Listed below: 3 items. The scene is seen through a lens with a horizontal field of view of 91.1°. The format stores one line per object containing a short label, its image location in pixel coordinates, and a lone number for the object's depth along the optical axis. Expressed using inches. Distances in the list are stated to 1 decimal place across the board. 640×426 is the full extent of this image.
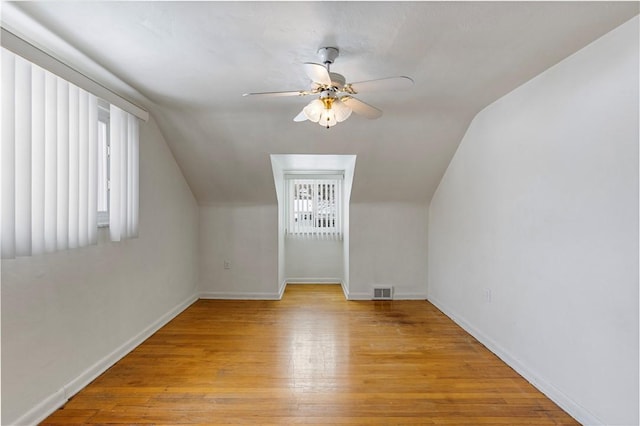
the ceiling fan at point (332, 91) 70.2
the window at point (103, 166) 97.5
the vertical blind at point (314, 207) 204.4
